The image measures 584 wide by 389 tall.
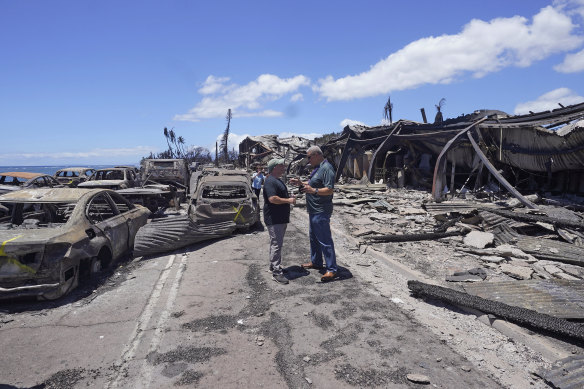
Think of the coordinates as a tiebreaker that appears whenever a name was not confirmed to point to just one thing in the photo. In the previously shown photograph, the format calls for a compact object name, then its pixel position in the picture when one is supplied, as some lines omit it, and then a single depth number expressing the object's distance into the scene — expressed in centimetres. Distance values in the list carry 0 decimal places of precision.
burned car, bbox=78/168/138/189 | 1216
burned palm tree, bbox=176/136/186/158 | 4946
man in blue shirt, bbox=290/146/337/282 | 498
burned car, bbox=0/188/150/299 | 434
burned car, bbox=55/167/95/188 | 1598
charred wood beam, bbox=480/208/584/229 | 727
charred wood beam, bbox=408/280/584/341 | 347
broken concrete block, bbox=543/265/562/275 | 545
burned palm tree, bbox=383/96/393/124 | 4062
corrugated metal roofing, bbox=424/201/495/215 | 913
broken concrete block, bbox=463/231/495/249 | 691
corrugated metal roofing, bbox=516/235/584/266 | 594
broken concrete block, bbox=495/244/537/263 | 613
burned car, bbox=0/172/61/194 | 1129
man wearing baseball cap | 504
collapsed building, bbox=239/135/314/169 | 3116
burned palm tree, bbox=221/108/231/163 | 4541
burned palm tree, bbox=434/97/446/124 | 1975
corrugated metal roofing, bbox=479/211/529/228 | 766
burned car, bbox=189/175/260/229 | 805
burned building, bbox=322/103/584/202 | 1062
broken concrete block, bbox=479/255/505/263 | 604
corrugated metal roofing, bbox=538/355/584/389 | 279
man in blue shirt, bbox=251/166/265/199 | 1146
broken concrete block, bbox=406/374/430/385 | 286
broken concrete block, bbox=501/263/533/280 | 524
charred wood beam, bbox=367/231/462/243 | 759
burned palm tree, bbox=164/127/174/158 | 5040
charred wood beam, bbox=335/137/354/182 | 1994
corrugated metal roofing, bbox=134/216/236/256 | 666
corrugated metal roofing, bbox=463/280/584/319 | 393
